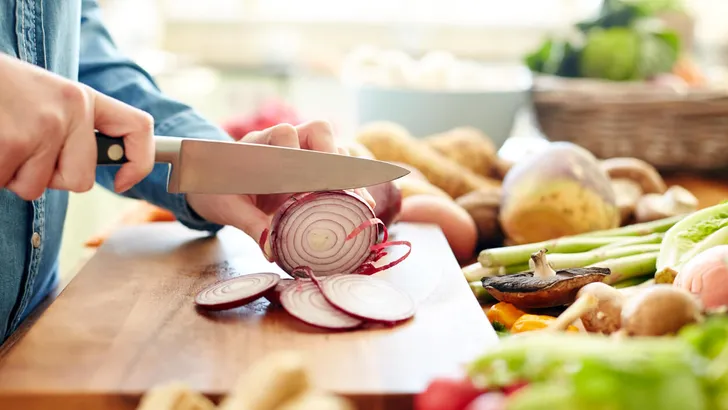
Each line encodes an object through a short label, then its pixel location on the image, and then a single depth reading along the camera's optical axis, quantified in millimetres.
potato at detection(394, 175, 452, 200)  1648
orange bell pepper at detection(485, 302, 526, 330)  1090
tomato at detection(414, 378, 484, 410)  653
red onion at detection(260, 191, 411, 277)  1168
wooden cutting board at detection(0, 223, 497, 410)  804
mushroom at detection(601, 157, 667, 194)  1829
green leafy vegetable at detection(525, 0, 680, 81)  2568
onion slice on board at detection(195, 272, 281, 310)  1033
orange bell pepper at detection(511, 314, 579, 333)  990
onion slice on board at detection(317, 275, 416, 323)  982
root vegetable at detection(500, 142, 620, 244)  1491
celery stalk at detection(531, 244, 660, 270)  1253
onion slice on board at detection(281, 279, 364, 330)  965
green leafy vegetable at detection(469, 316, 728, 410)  499
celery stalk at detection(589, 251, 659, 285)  1214
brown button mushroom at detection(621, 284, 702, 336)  788
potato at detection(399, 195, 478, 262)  1544
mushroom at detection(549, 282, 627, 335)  919
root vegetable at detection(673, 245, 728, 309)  891
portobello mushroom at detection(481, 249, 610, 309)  1057
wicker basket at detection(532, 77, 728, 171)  2223
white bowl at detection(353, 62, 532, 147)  2344
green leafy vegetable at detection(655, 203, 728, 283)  1087
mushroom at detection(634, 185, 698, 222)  1561
